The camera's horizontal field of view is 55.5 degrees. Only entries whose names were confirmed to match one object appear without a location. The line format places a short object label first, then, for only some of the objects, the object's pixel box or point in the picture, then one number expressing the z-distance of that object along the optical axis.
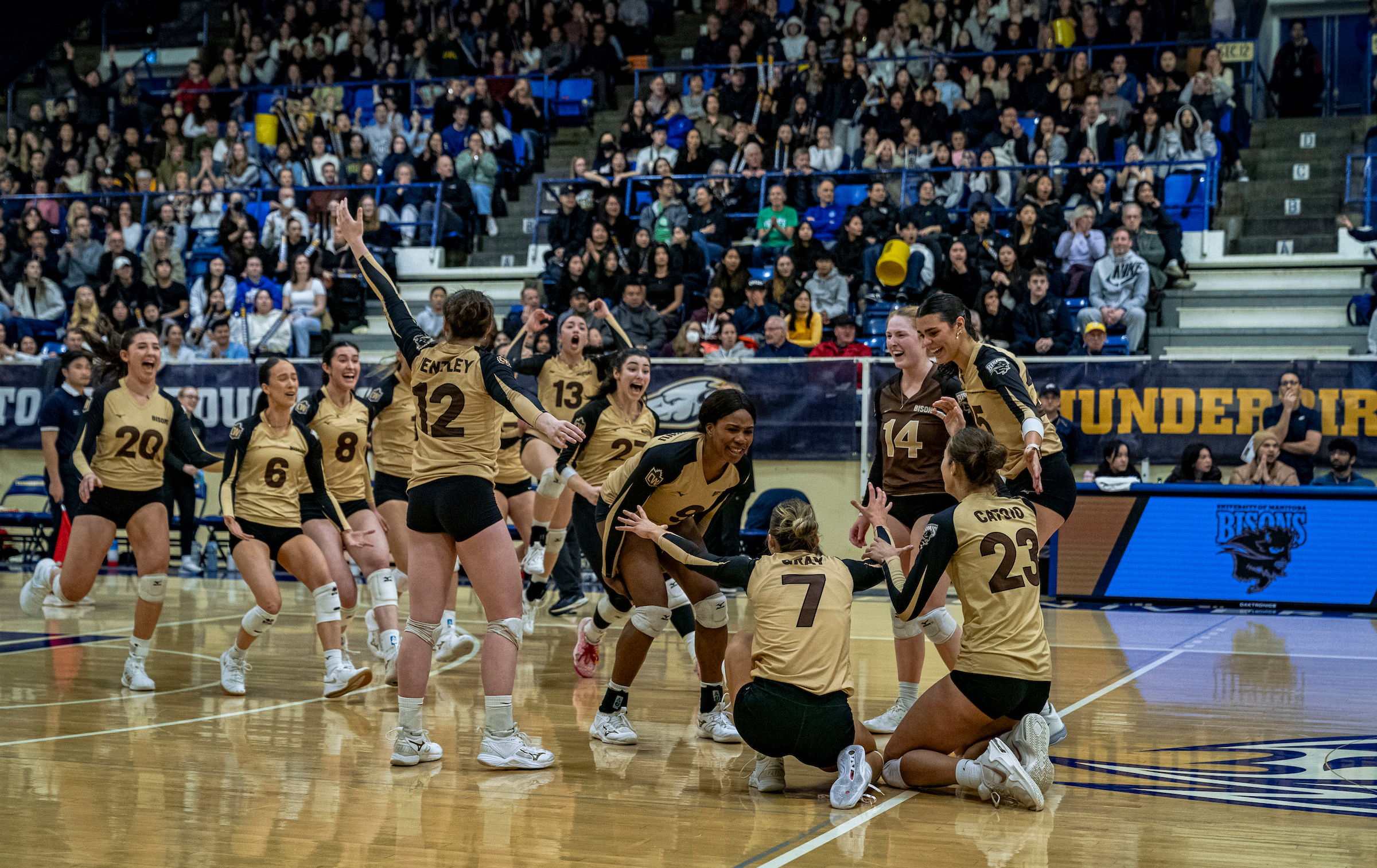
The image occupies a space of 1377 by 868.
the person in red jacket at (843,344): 14.52
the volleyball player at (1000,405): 6.41
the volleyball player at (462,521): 5.84
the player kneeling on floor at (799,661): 5.29
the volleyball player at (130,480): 8.31
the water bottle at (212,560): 15.29
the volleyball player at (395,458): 9.04
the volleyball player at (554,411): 10.02
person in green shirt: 16.77
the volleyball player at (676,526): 6.09
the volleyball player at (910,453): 6.76
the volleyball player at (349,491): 8.45
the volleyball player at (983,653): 5.34
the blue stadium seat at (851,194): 17.45
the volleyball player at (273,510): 7.94
